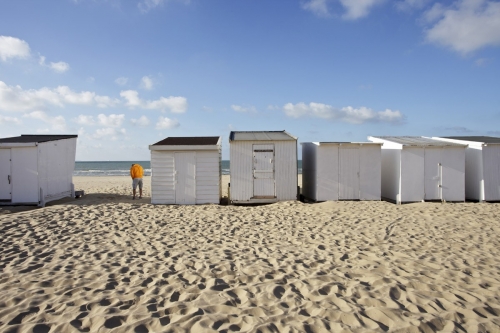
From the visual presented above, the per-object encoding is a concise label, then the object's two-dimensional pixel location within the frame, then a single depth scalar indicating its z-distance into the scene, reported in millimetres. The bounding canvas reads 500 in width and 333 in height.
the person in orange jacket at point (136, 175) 13641
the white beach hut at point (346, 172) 11898
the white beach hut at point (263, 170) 11781
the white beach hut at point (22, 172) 11344
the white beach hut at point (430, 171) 11742
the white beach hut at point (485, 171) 11914
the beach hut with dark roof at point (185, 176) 11820
